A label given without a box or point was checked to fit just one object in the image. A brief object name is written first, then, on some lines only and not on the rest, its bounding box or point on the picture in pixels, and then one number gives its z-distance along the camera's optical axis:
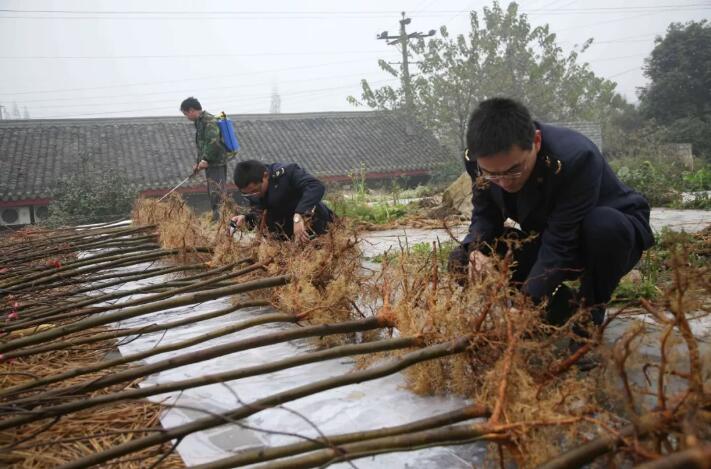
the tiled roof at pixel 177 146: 17.03
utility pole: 22.86
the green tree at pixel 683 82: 20.92
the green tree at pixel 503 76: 20.64
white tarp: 1.66
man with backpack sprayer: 7.91
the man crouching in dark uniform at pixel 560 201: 2.21
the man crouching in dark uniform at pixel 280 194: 4.55
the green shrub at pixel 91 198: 12.95
